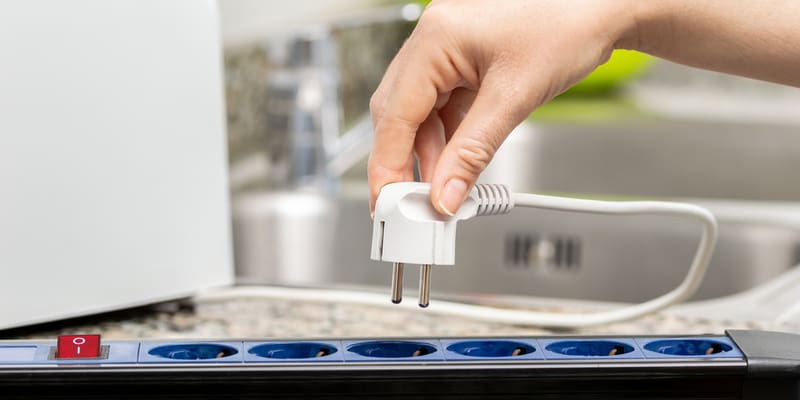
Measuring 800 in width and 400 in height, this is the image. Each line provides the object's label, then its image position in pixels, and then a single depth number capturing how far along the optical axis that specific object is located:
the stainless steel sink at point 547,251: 1.53
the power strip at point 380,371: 0.79
